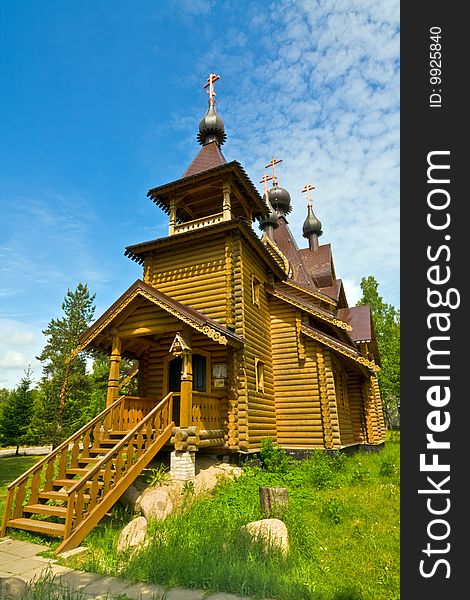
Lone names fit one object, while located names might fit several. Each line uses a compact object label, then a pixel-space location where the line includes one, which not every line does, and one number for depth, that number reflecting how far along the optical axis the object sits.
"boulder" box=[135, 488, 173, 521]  7.55
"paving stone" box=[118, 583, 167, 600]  4.44
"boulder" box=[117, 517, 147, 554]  6.13
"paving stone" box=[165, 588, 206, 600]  4.44
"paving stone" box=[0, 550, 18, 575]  5.86
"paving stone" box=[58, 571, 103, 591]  4.90
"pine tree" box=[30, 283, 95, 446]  27.86
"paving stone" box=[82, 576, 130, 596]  4.64
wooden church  8.30
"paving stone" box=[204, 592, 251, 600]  4.40
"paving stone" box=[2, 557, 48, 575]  5.52
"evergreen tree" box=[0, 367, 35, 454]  28.48
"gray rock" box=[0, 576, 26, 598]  4.39
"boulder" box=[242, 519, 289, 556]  5.66
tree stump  7.08
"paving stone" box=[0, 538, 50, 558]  6.32
